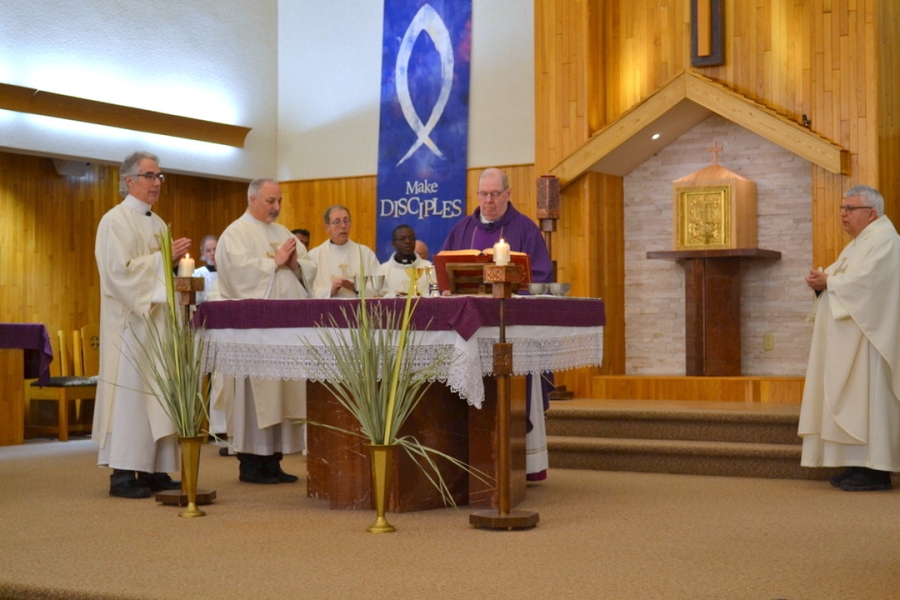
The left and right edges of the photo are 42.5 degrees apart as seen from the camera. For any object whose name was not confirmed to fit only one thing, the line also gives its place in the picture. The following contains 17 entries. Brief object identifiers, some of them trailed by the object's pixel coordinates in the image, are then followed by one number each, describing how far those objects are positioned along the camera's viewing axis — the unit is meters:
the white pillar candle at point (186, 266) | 5.78
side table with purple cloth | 9.52
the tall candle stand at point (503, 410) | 4.96
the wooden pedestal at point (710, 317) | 9.57
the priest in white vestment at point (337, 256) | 8.88
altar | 5.39
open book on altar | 5.47
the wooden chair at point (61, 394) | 10.33
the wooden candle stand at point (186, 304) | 5.79
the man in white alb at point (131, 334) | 6.21
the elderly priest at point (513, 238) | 6.50
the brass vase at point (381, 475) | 5.05
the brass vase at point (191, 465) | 5.60
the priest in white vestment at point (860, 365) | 6.61
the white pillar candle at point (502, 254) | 4.97
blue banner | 12.04
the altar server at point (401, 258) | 9.70
